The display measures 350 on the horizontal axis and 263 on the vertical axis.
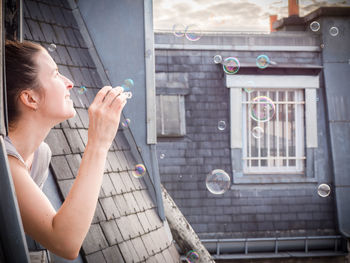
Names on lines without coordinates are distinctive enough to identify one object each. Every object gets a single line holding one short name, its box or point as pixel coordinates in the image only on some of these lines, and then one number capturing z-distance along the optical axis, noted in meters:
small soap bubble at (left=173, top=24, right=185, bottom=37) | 6.55
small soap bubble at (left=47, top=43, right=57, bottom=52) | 3.35
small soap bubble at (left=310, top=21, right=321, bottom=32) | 7.88
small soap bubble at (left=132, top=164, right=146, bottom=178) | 3.79
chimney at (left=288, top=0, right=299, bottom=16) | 8.52
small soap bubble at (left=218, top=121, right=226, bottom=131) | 7.43
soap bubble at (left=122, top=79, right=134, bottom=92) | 3.57
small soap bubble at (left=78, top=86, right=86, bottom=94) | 3.55
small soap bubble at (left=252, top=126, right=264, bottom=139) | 7.65
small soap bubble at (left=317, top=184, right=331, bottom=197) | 7.34
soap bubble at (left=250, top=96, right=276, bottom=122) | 7.51
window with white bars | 7.71
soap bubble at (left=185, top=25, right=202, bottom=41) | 6.59
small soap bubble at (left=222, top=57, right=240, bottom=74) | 7.37
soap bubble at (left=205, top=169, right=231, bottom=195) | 6.25
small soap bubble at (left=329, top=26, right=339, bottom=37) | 7.81
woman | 1.42
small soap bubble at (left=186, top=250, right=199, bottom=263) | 4.27
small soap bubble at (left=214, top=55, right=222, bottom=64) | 7.49
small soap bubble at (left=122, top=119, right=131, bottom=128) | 3.87
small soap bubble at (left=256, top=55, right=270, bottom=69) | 7.45
